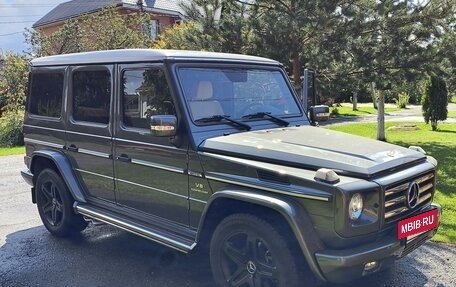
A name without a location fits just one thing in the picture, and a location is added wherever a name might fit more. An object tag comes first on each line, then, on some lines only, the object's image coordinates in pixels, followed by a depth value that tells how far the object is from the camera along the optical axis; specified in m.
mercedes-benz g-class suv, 3.05
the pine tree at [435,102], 15.69
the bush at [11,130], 16.19
